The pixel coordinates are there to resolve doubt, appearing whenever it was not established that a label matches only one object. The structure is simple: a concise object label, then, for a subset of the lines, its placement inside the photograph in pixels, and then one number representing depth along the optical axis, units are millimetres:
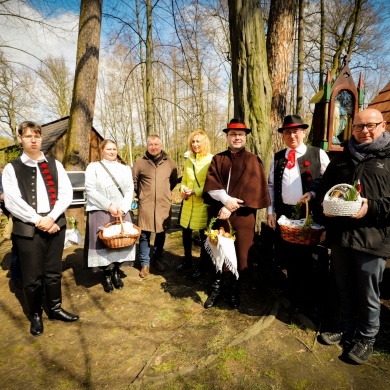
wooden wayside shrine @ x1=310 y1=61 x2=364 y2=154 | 6000
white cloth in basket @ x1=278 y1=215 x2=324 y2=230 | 2750
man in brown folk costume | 3156
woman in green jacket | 3863
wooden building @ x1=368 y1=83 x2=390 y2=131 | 5895
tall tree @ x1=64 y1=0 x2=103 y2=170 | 5949
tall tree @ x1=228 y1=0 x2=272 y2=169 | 3947
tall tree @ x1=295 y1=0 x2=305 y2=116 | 11109
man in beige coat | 4125
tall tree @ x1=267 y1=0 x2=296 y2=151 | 5133
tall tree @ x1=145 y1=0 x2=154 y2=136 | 8562
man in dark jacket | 2254
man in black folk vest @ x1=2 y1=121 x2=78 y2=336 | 2760
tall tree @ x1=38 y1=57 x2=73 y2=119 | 22562
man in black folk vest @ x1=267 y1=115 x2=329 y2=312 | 3006
